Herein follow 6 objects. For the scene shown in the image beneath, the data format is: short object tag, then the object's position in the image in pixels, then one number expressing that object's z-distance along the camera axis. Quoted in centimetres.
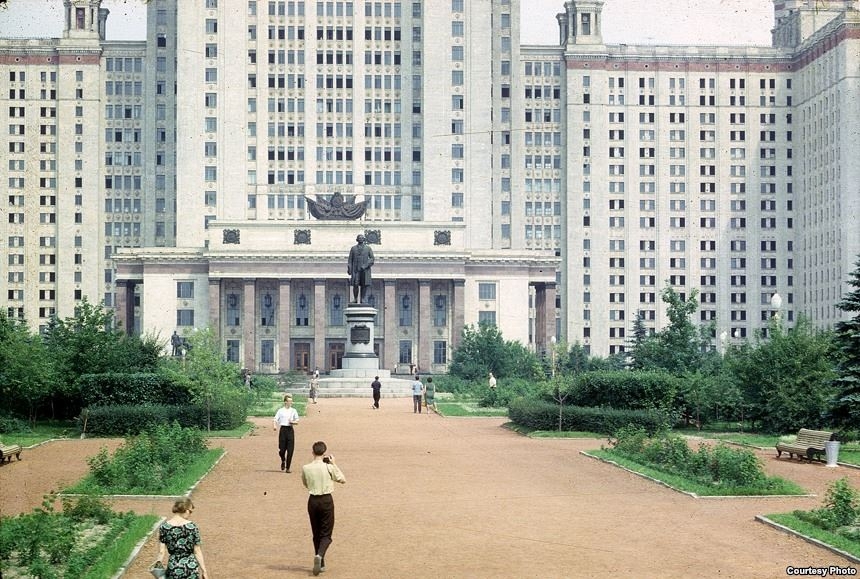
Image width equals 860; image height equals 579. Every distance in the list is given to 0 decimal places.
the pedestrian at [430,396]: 6278
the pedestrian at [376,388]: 6241
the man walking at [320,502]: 1838
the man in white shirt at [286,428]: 3123
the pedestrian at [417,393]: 6034
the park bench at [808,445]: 3466
